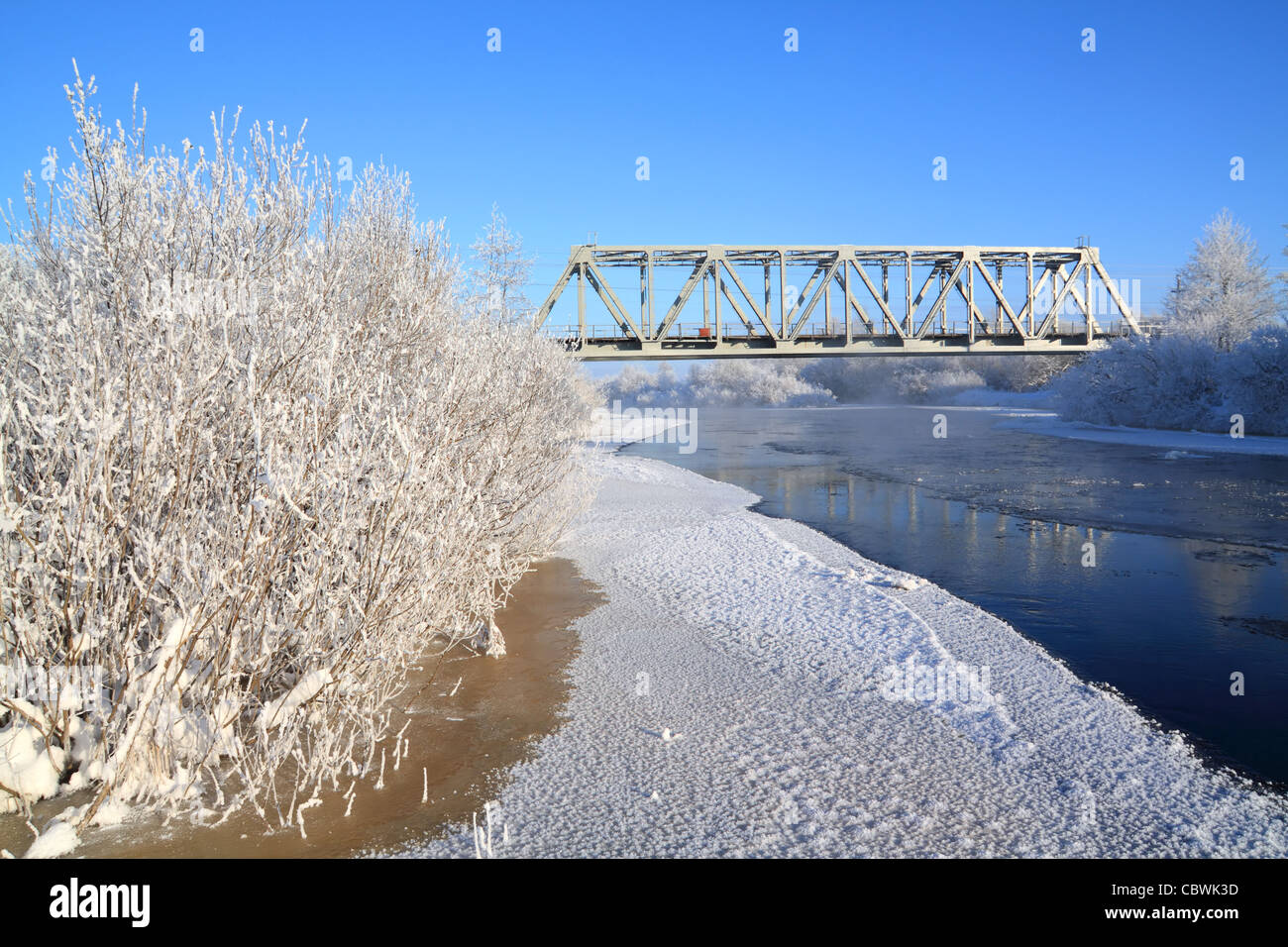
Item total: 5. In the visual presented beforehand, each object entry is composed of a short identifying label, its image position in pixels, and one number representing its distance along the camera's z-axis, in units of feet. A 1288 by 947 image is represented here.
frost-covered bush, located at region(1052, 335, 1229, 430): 107.96
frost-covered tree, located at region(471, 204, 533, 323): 105.70
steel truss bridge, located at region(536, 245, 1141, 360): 126.93
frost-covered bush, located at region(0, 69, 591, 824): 14.07
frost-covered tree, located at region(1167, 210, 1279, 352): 135.64
